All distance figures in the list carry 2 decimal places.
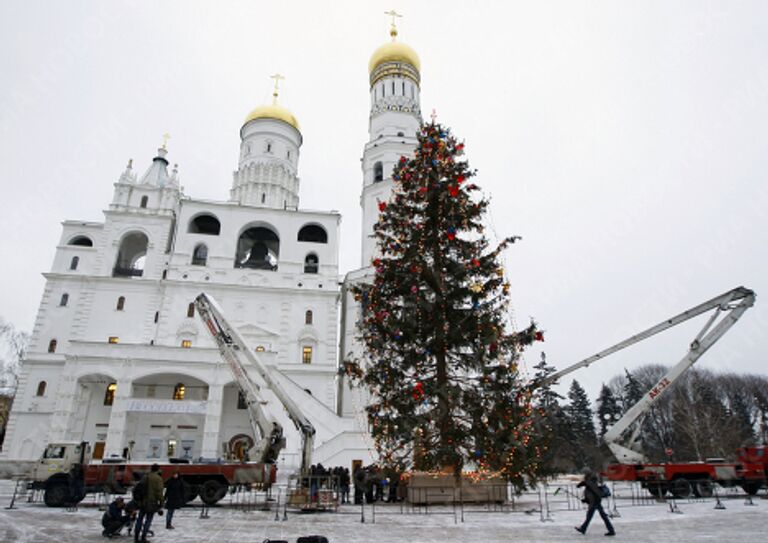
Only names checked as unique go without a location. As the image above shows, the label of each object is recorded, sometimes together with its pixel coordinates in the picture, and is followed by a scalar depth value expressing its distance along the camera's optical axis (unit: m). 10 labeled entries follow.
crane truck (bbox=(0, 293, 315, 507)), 14.24
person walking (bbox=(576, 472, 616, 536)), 9.32
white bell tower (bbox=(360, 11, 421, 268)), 39.66
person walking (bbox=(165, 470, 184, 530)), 10.48
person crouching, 9.27
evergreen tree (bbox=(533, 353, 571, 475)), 38.01
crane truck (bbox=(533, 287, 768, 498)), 16.70
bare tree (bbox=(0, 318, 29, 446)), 45.16
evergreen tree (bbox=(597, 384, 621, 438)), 58.12
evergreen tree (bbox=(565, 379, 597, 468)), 48.03
